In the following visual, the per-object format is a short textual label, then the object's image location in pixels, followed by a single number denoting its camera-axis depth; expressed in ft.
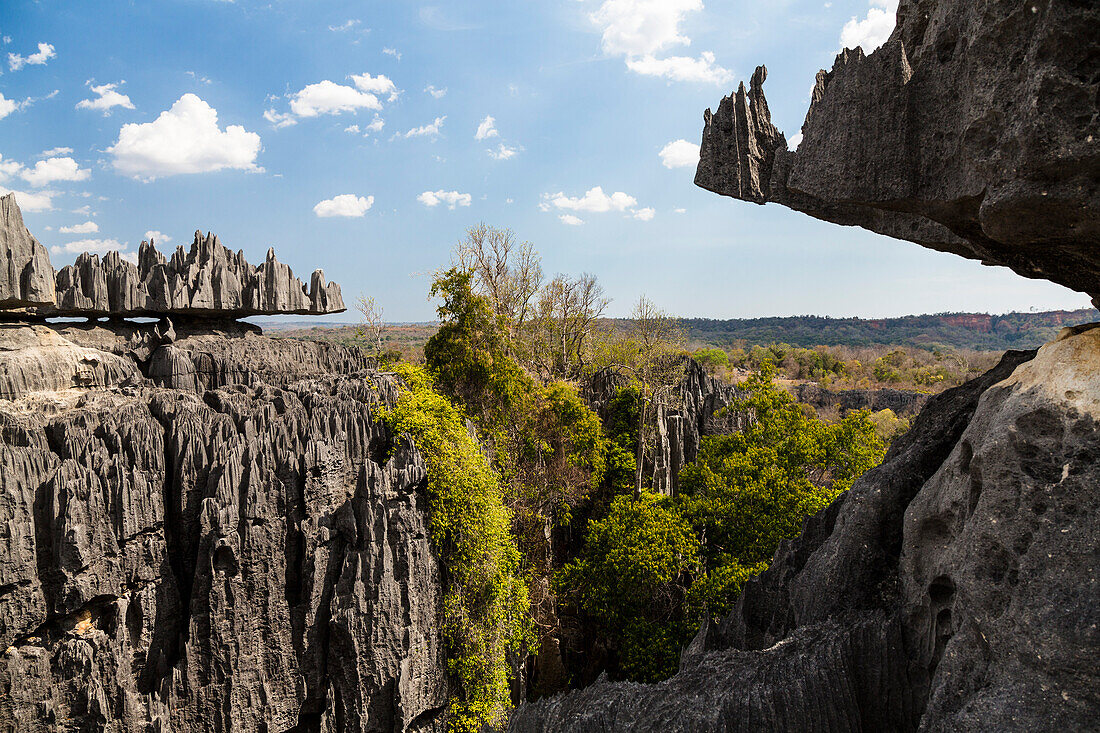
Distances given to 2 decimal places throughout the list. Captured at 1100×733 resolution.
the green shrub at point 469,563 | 35.22
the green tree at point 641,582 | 42.70
